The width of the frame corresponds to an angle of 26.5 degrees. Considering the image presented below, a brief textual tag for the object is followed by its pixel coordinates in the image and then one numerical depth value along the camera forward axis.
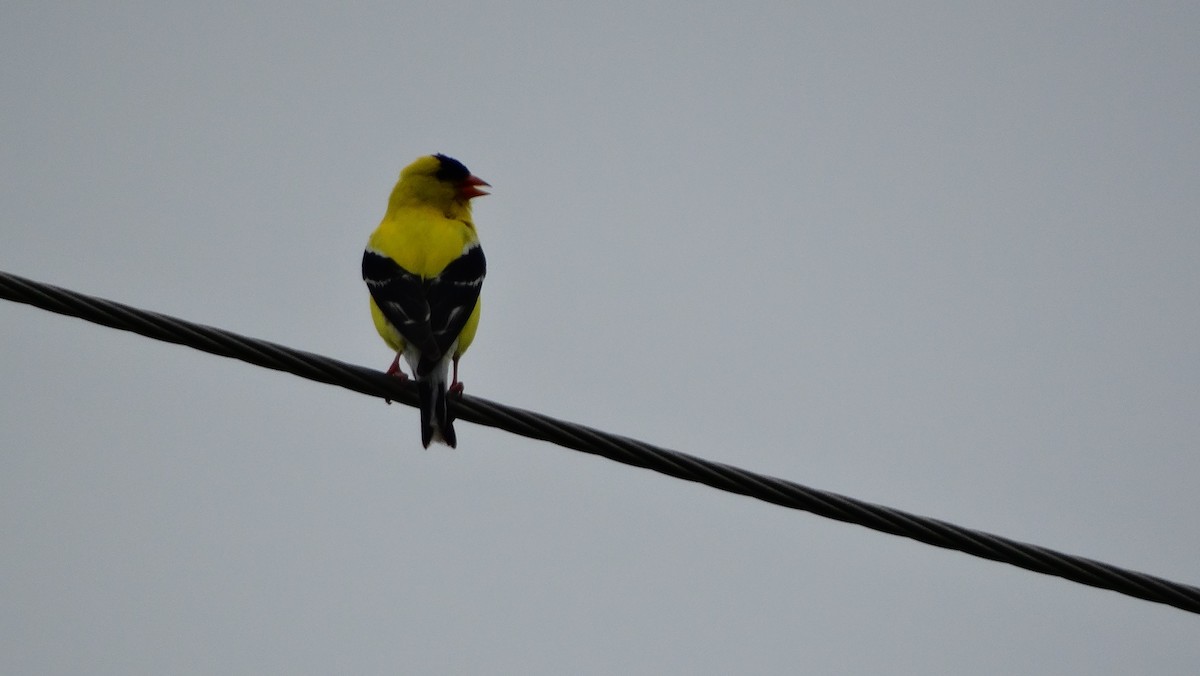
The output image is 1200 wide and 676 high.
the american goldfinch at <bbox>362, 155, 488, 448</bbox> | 10.97
